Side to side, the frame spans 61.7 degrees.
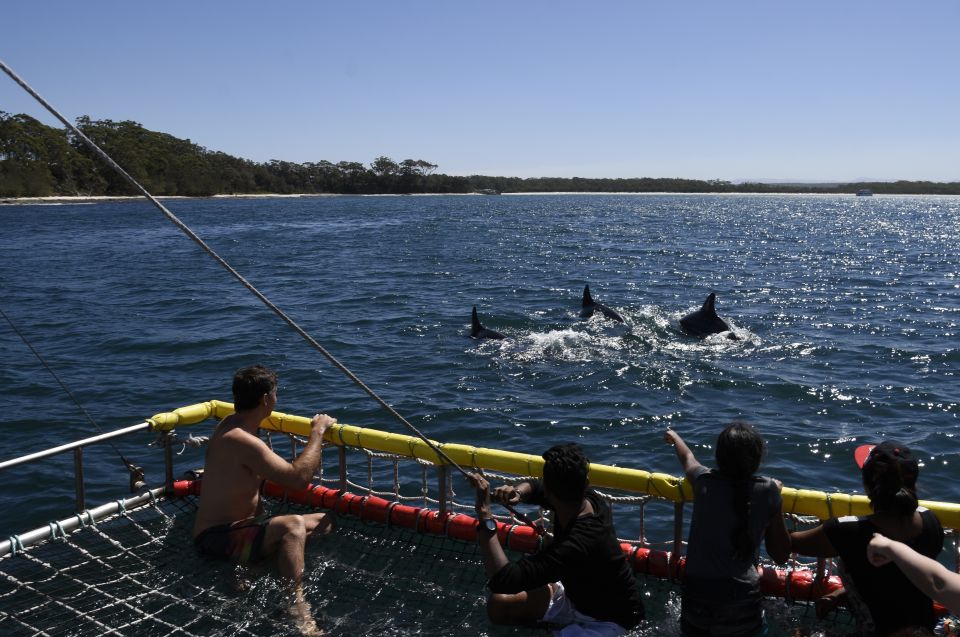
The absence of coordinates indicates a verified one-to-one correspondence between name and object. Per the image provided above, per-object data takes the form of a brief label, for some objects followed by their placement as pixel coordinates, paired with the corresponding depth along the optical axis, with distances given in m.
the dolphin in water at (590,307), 20.75
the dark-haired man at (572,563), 4.18
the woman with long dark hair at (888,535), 4.06
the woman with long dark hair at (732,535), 4.34
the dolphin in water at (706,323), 18.66
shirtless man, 5.54
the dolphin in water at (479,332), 18.59
